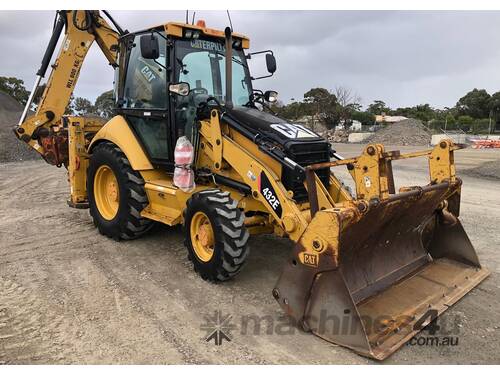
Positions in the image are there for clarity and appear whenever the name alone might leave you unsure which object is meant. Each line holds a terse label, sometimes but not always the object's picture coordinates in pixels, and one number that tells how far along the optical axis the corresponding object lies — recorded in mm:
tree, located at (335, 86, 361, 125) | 47438
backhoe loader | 3518
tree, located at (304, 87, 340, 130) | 47312
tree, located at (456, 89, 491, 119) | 50594
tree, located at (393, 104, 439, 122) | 53781
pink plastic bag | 4910
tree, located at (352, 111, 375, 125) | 51656
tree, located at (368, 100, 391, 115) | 63750
